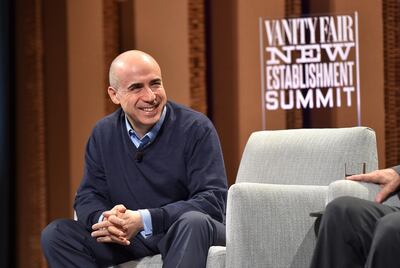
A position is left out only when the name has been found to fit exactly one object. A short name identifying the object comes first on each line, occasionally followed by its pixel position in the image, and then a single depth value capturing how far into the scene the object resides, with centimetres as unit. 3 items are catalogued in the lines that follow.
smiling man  543
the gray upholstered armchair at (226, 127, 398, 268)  540
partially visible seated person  419
